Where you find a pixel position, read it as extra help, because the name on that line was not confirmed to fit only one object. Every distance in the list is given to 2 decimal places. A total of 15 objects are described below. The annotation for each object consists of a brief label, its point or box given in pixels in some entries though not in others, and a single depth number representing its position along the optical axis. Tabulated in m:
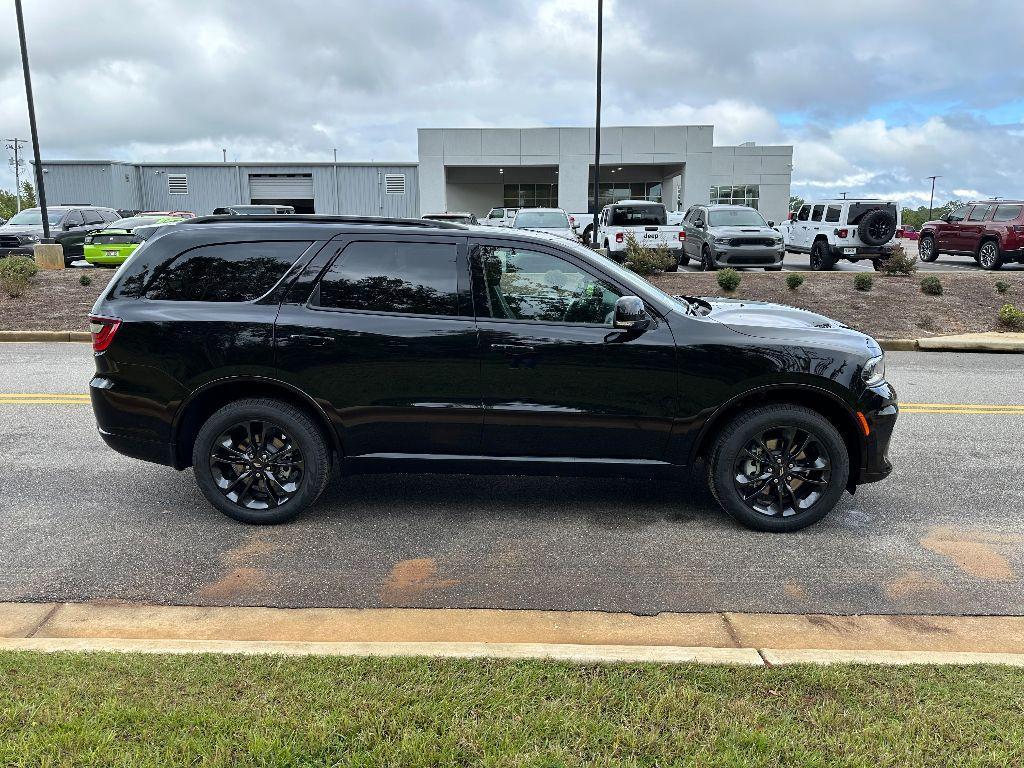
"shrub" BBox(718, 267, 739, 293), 15.38
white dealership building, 46.72
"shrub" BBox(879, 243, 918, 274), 17.06
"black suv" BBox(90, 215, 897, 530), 4.54
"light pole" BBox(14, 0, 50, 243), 18.77
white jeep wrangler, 20.58
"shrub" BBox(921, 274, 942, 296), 15.45
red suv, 20.72
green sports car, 18.92
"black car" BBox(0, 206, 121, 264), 21.97
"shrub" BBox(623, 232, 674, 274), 17.25
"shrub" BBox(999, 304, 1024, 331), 13.62
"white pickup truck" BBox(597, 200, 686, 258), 20.69
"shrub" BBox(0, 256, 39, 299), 15.10
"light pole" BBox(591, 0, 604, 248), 24.55
